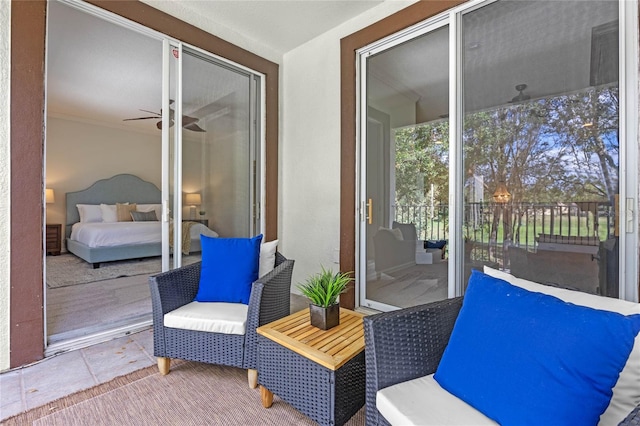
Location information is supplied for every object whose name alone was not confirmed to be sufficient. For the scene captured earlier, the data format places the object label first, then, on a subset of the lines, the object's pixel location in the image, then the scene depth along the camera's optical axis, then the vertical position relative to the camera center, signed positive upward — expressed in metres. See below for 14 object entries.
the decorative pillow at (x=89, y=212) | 5.48 +0.00
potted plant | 1.58 -0.46
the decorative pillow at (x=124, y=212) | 5.72 +0.01
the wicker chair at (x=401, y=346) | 1.13 -0.52
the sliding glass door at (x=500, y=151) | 1.73 +0.44
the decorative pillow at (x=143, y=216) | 5.48 -0.07
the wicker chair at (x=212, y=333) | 1.72 -0.68
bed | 4.59 -0.20
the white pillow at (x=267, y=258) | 2.22 -0.34
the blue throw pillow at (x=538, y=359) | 0.81 -0.43
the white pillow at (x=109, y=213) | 5.64 -0.01
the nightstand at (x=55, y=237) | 4.37 -0.40
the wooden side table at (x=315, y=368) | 1.28 -0.71
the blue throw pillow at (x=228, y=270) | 2.04 -0.40
